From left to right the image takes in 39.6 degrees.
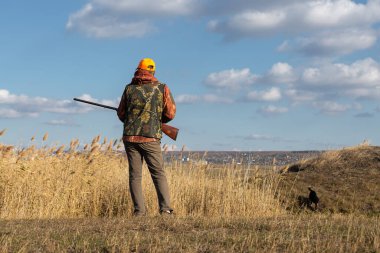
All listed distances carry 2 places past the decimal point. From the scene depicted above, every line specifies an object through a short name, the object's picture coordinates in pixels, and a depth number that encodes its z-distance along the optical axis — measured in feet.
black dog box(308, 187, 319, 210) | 37.83
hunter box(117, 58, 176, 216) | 28.17
